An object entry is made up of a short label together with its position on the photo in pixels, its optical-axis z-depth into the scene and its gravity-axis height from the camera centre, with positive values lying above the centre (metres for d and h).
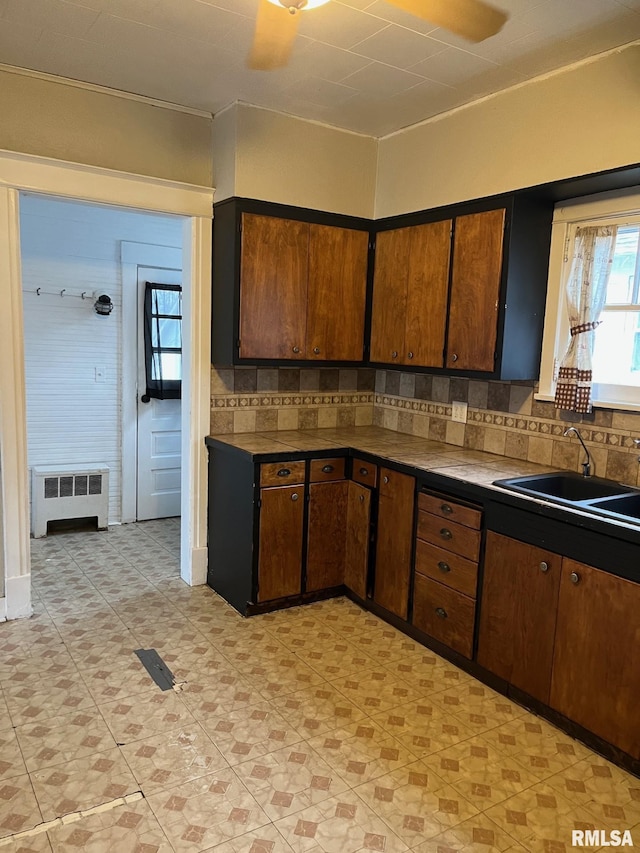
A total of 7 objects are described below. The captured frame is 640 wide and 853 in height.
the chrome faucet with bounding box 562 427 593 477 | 2.85 -0.49
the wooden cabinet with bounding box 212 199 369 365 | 3.41 +0.34
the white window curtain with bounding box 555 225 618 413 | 2.86 +0.25
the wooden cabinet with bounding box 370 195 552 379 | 2.97 +0.33
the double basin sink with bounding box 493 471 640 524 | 2.48 -0.57
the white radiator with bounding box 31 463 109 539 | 4.43 -1.10
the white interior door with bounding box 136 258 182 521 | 4.83 -0.83
